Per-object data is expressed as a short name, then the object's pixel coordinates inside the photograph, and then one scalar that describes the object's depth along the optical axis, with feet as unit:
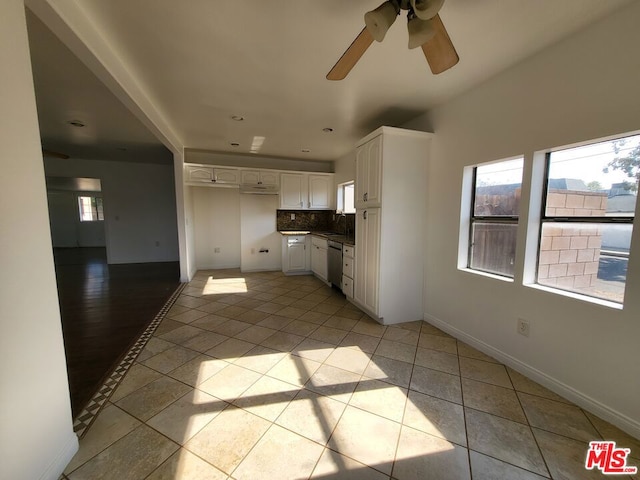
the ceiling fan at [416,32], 3.87
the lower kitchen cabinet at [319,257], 15.20
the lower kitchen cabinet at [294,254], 17.07
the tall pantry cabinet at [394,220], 9.21
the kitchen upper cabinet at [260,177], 16.35
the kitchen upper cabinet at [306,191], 17.22
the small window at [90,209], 28.99
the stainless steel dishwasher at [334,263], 13.11
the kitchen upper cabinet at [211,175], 15.31
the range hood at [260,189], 16.49
